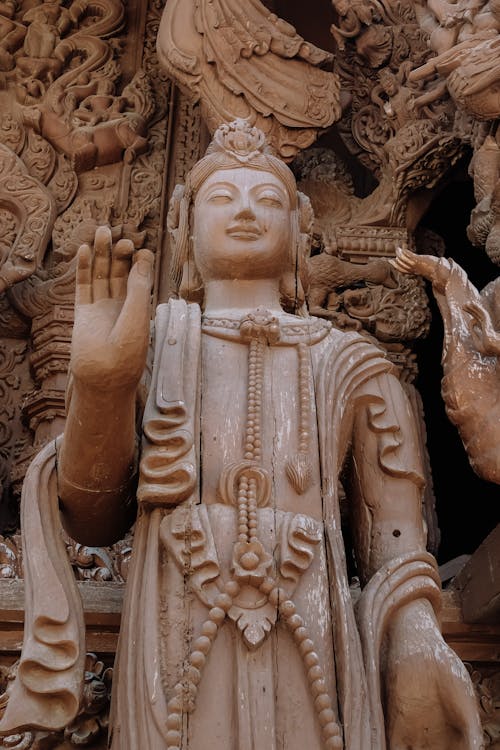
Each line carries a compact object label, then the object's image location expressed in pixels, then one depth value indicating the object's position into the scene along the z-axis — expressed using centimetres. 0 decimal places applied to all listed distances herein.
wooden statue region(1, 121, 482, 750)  263
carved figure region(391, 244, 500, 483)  345
